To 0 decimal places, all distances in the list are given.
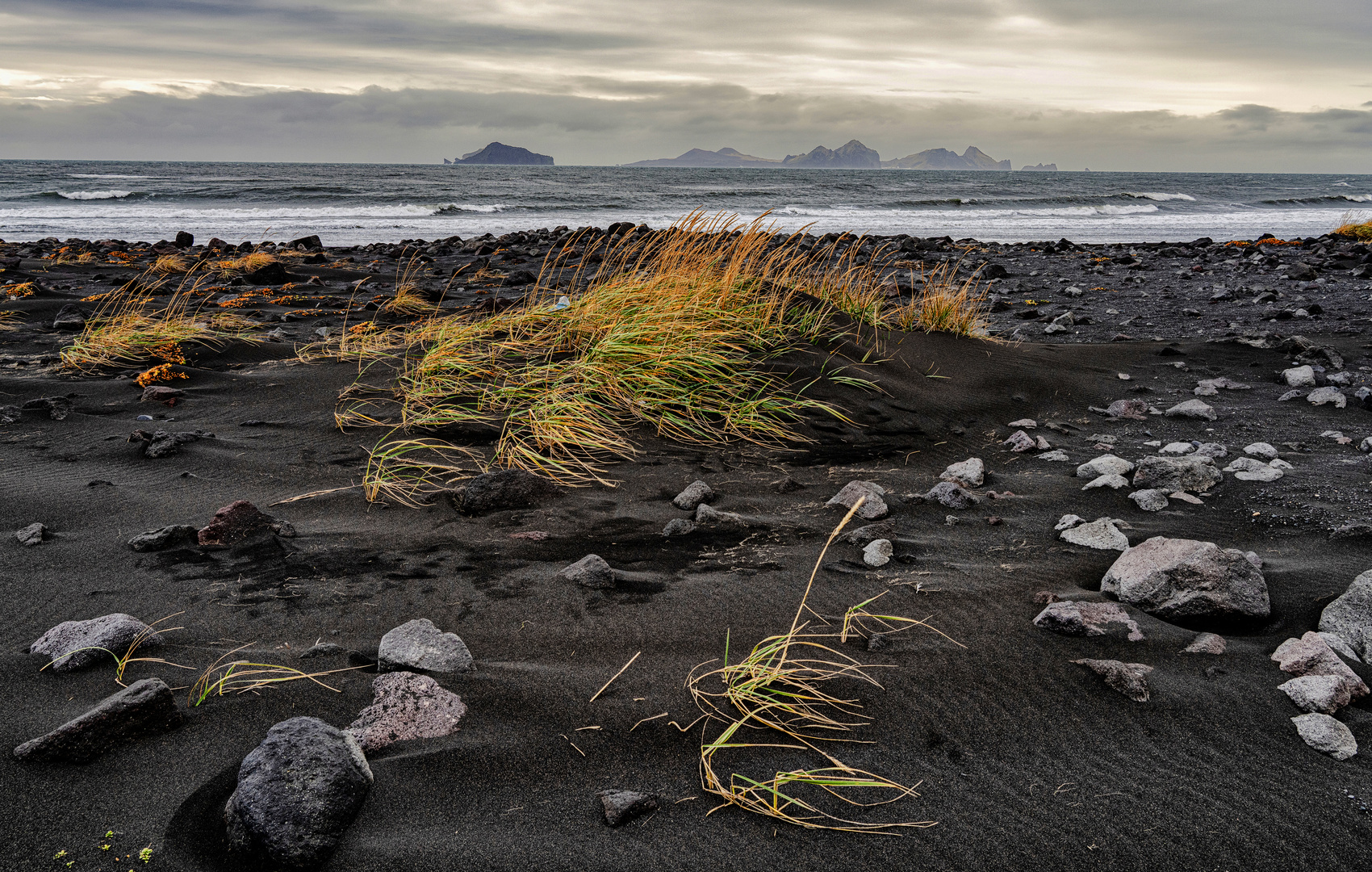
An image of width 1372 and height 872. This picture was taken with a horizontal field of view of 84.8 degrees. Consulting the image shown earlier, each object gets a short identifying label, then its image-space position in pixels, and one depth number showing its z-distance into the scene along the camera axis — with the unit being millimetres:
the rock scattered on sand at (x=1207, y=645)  1832
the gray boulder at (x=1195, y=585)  1929
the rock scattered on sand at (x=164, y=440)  3070
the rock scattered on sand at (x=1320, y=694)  1600
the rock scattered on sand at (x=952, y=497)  2764
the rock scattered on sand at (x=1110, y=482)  2887
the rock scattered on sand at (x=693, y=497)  2777
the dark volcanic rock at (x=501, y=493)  2691
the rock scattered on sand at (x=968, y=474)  3025
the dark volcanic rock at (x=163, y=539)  2273
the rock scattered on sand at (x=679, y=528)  2568
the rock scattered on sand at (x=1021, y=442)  3529
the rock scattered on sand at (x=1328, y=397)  3900
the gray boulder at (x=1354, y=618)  1781
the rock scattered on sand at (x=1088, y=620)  1915
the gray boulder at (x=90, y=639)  1682
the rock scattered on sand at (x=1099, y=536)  2387
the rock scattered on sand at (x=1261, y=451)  3156
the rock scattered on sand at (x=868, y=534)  2455
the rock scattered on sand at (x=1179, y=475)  2807
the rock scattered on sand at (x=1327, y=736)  1487
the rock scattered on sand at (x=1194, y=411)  3865
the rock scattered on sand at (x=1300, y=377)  4344
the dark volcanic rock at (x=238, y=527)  2307
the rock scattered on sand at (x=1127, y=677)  1679
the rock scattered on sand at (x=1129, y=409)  3986
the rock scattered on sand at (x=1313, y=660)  1643
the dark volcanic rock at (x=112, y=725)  1378
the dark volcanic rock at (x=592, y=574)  2176
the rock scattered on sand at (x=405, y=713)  1529
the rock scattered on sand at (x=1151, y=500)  2709
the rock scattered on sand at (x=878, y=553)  2322
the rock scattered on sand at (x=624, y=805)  1332
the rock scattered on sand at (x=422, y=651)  1738
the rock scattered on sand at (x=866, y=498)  2639
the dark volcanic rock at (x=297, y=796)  1213
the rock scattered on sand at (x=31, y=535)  2281
